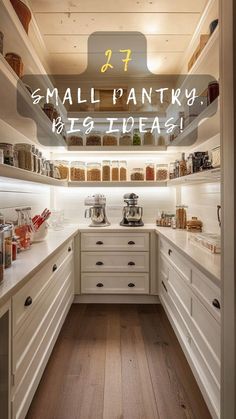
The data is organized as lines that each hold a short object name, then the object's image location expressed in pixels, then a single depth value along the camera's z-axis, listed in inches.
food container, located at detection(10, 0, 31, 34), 56.9
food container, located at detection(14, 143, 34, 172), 61.9
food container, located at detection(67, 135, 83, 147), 109.8
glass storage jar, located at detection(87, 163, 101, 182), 111.5
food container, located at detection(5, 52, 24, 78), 55.4
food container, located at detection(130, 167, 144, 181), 112.7
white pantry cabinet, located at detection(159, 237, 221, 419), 44.4
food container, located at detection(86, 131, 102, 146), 109.3
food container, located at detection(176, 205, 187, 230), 101.3
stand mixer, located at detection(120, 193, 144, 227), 108.3
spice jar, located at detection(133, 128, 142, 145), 110.0
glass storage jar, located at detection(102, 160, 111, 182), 111.6
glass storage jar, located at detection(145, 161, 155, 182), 113.1
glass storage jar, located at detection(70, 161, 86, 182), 111.5
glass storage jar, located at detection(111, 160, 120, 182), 111.7
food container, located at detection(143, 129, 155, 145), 110.2
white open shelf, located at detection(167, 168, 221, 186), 58.8
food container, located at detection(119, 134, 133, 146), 110.0
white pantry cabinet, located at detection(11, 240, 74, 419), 40.1
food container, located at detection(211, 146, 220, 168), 60.1
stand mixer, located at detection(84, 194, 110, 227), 107.2
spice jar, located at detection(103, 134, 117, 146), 109.7
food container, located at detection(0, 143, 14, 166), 49.5
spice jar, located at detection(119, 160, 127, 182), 112.3
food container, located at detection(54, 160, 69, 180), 109.2
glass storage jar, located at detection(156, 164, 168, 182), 113.2
